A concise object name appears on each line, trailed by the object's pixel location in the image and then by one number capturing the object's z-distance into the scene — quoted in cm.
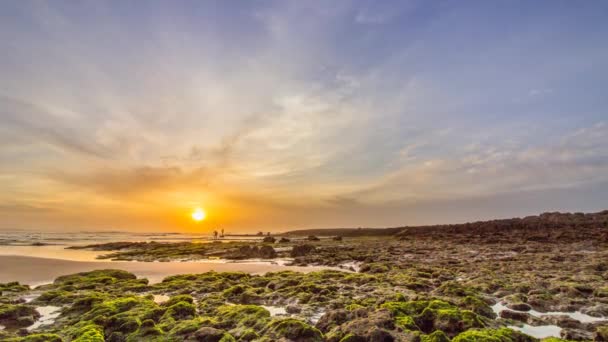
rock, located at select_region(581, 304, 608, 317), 1095
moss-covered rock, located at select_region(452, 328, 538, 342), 812
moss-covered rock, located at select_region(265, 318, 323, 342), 881
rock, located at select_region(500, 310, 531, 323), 1058
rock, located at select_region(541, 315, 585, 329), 971
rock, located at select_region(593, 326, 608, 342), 841
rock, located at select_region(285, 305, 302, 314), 1183
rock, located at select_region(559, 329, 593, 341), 886
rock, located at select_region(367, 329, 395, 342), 826
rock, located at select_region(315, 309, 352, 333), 959
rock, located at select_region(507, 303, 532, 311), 1163
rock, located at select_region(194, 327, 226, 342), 900
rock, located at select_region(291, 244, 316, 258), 3678
